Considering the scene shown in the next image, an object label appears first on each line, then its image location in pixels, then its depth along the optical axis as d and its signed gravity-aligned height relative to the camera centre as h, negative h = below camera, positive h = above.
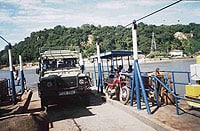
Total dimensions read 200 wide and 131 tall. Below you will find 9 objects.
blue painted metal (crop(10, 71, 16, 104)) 11.46 -1.25
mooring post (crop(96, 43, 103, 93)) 12.57 -0.77
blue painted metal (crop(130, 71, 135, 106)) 8.15 -0.97
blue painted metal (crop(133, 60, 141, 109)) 7.85 -0.93
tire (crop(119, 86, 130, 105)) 9.22 -1.43
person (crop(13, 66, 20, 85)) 20.32 -1.15
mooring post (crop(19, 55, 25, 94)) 15.27 -1.11
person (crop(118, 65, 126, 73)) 11.88 -0.62
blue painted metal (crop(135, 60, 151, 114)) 7.31 -1.10
